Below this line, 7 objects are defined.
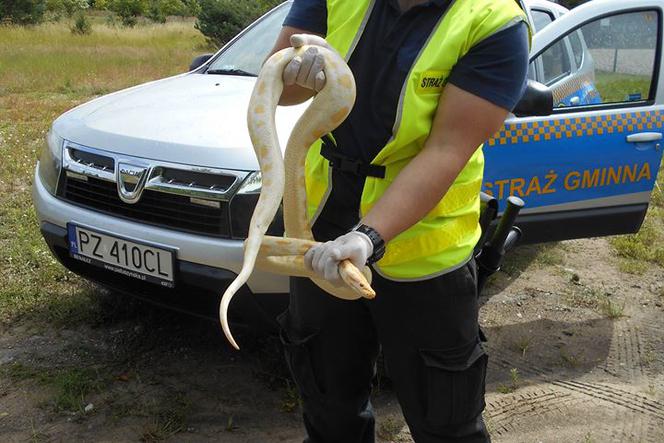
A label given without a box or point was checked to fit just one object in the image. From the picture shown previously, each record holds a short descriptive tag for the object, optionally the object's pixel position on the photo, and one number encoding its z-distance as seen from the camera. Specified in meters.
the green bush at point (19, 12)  33.25
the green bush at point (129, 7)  48.67
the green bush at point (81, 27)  26.08
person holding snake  1.62
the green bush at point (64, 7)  40.41
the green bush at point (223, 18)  25.38
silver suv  2.72
